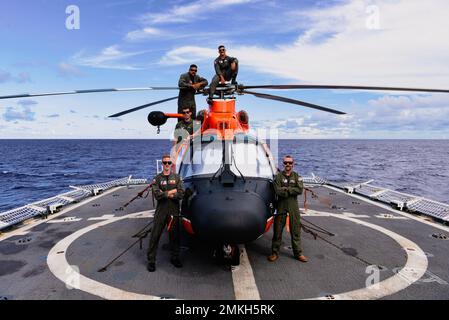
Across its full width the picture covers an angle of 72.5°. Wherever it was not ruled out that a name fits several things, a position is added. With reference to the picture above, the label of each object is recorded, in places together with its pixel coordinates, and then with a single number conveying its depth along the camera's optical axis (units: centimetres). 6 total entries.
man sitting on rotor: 851
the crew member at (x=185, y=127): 878
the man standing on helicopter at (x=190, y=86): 836
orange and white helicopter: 520
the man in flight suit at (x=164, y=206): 626
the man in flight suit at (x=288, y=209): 664
